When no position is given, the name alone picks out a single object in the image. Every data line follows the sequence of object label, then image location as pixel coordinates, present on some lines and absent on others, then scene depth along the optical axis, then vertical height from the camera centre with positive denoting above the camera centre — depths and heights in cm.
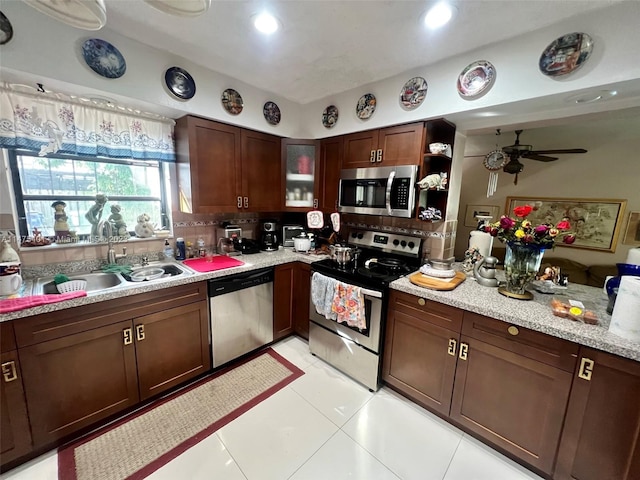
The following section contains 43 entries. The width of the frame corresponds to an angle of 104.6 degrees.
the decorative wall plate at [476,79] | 160 +84
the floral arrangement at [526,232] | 143 -15
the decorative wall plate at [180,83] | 182 +85
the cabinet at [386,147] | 199 +49
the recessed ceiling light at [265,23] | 138 +101
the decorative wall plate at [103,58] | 150 +85
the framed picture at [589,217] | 343 -12
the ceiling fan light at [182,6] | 83 +65
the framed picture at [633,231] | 330 -27
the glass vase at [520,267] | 153 -37
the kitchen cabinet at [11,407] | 123 -110
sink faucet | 194 -31
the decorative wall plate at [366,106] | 220 +86
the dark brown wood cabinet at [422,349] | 162 -102
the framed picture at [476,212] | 440 -11
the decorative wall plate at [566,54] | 132 +84
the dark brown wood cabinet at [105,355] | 134 -100
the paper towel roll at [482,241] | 207 -30
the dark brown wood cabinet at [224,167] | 208 +29
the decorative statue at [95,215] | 192 -16
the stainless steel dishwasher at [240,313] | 204 -100
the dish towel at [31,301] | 123 -56
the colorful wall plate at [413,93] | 190 +86
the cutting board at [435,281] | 167 -54
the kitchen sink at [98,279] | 178 -62
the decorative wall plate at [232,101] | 214 +85
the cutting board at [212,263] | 205 -58
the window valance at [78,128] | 149 +46
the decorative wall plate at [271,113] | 244 +86
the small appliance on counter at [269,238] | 269 -42
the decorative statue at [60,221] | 179 -20
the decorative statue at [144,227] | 214 -27
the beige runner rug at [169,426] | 138 -150
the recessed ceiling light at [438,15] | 127 +101
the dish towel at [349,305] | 188 -81
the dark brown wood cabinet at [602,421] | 111 -99
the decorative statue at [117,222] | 202 -22
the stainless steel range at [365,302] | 188 -75
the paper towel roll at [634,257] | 141 -27
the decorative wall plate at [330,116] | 249 +86
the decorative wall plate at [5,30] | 128 +83
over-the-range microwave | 201 +10
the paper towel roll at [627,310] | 111 -45
